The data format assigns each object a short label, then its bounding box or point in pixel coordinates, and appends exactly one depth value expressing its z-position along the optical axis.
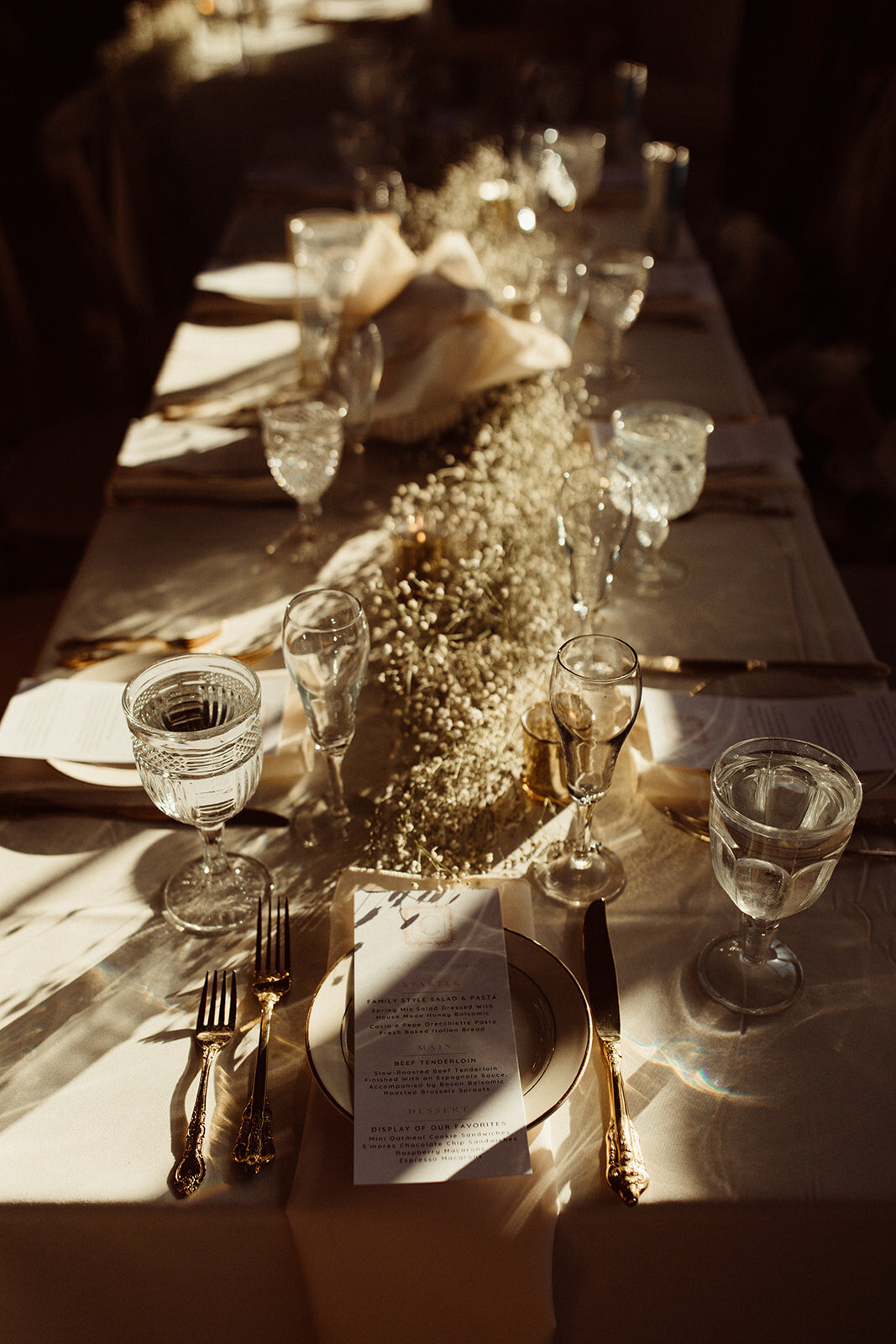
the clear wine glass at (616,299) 2.03
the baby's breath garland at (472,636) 1.16
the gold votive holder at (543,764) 1.17
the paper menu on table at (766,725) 1.21
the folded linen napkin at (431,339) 1.84
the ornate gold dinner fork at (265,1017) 0.85
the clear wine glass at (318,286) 2.08
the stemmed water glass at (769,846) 0.88
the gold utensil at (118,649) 1.40
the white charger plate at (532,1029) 0.86
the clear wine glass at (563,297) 2.01
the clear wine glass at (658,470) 1.52
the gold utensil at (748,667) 1.34
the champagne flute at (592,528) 1.38
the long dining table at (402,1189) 0.83
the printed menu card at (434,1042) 0.82
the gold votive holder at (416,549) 1.51
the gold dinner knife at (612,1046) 0.83
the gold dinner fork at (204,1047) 0.84
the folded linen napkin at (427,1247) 0.81
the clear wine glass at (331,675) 1.13
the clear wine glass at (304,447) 1.57
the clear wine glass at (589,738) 1.02
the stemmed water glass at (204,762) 0.97
